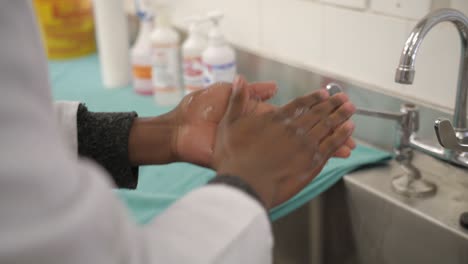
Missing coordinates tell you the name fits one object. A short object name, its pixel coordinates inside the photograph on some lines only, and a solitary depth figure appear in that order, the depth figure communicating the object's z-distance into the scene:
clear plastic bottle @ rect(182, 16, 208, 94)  1.90
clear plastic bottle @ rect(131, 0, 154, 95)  2.00
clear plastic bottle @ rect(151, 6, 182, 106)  1.95
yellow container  2.16
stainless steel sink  1.58
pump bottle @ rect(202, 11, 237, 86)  1.85
